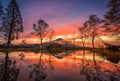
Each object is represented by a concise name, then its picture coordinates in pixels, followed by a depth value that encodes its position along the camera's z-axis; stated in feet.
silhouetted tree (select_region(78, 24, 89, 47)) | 90.63
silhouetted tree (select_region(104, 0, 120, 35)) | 24.92
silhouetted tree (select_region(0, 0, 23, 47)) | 51.02
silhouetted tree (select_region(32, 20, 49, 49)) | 89.46
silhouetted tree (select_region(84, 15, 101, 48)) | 83.42
